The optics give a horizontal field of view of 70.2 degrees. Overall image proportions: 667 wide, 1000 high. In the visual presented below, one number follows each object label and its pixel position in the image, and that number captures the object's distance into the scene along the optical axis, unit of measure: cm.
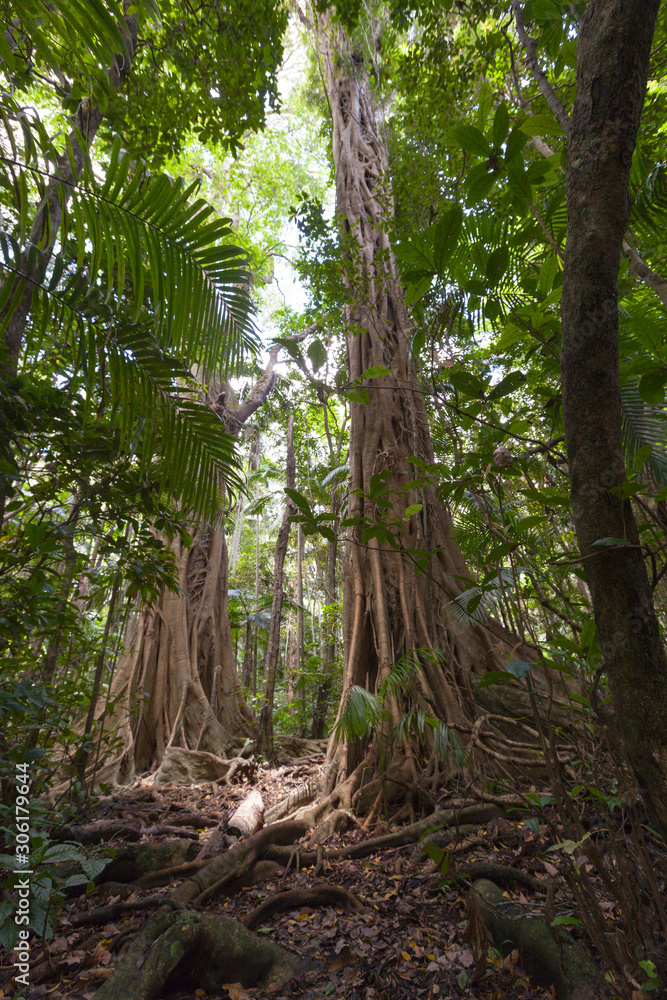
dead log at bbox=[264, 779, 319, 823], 331
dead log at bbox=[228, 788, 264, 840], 302
